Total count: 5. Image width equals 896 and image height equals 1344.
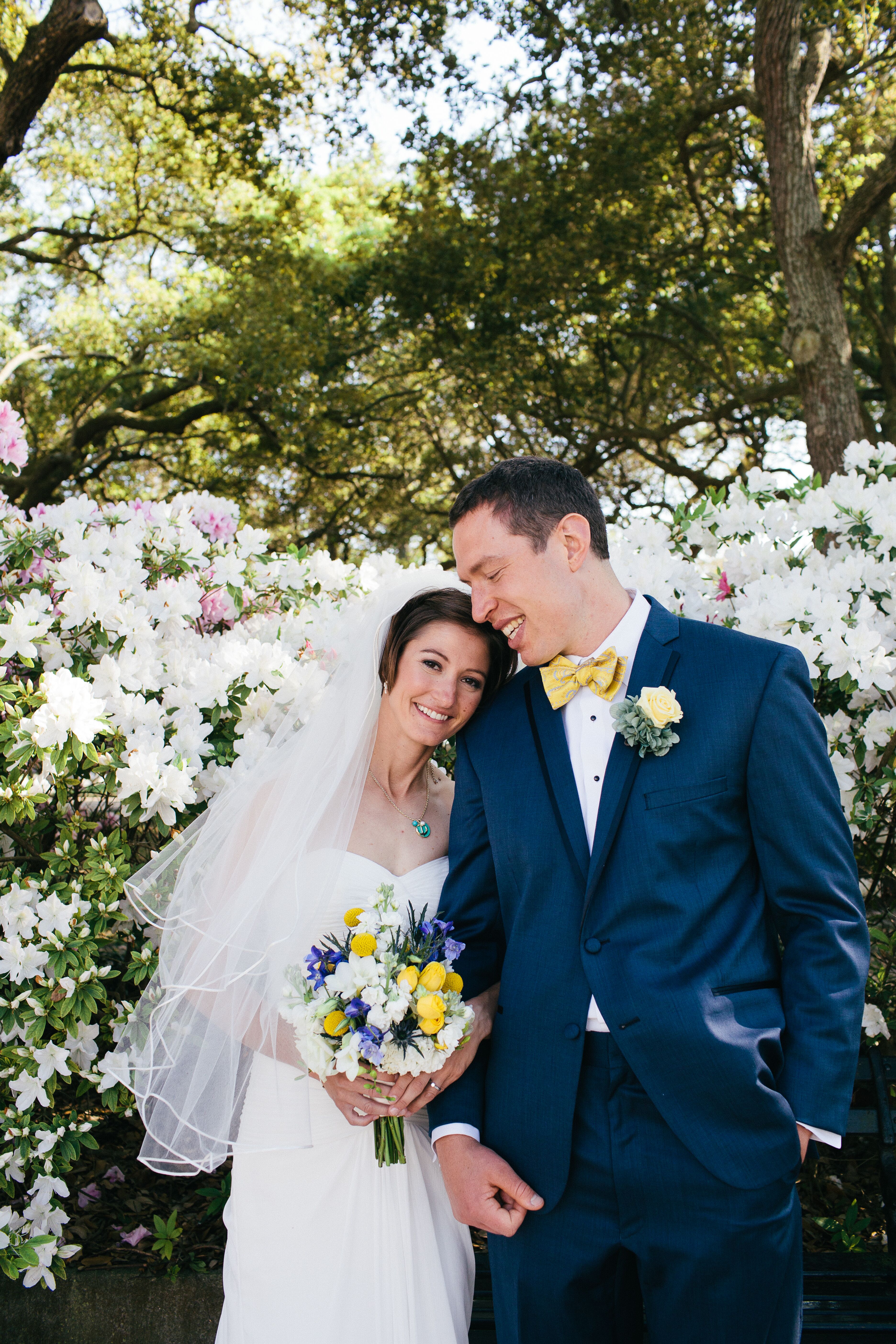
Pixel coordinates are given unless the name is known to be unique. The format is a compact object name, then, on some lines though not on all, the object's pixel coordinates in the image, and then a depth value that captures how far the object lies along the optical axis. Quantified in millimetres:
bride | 2502
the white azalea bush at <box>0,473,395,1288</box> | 2711
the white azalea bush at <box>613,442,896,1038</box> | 2980
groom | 2000
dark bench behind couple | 2938
